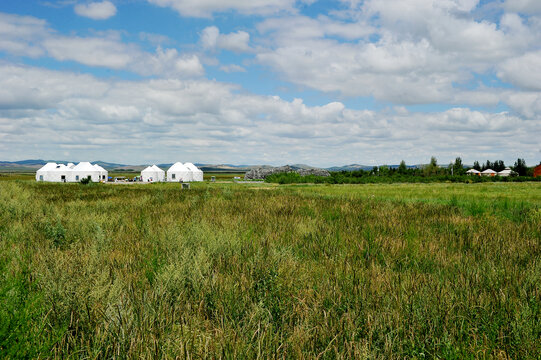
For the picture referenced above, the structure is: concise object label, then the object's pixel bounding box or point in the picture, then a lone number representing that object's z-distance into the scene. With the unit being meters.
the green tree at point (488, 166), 152.52
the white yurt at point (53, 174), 90.12
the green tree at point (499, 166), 146.88
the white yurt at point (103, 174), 94.56
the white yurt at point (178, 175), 91.94
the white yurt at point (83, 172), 91.25
